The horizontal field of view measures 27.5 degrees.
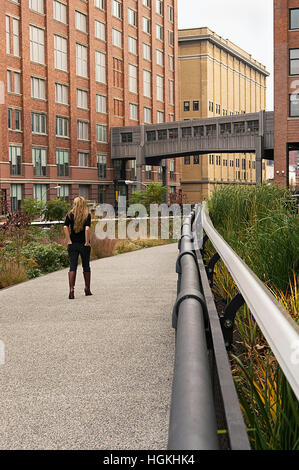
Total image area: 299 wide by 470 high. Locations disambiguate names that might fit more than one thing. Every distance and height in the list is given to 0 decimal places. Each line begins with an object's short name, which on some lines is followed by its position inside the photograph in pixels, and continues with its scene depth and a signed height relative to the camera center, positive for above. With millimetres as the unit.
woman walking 10945 -819
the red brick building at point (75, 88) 54469 +10416
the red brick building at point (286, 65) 50188 +9931
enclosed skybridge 60156 +5191
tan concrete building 95375 +15781
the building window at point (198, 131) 66312 +6080
